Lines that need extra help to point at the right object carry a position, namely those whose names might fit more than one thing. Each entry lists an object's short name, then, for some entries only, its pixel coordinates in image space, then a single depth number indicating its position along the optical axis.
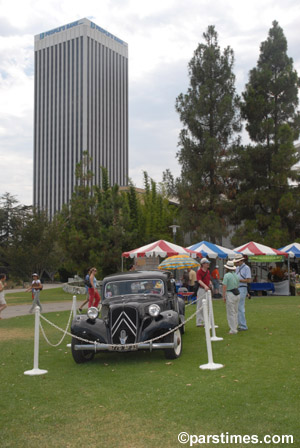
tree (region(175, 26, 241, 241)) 37.59
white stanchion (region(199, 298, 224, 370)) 8.20
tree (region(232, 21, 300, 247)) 36.41
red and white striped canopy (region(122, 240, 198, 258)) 23.64
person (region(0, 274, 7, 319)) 16.20
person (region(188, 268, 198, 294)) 22.38
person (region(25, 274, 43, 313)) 18.64
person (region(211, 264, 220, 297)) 26.20
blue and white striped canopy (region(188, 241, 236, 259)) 25.05
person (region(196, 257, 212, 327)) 12.26
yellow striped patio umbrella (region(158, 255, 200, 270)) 21.81
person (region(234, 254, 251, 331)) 12.35
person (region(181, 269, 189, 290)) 24.90
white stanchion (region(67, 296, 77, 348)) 11.30
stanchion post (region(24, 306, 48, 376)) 8.48
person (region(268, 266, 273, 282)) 31.25
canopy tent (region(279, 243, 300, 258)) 27.52
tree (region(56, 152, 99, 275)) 31.17
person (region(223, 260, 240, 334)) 11.47
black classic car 8.87
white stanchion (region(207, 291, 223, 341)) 11.18
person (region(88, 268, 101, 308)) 15.78
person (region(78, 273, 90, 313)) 16.36
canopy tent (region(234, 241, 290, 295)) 25.77
